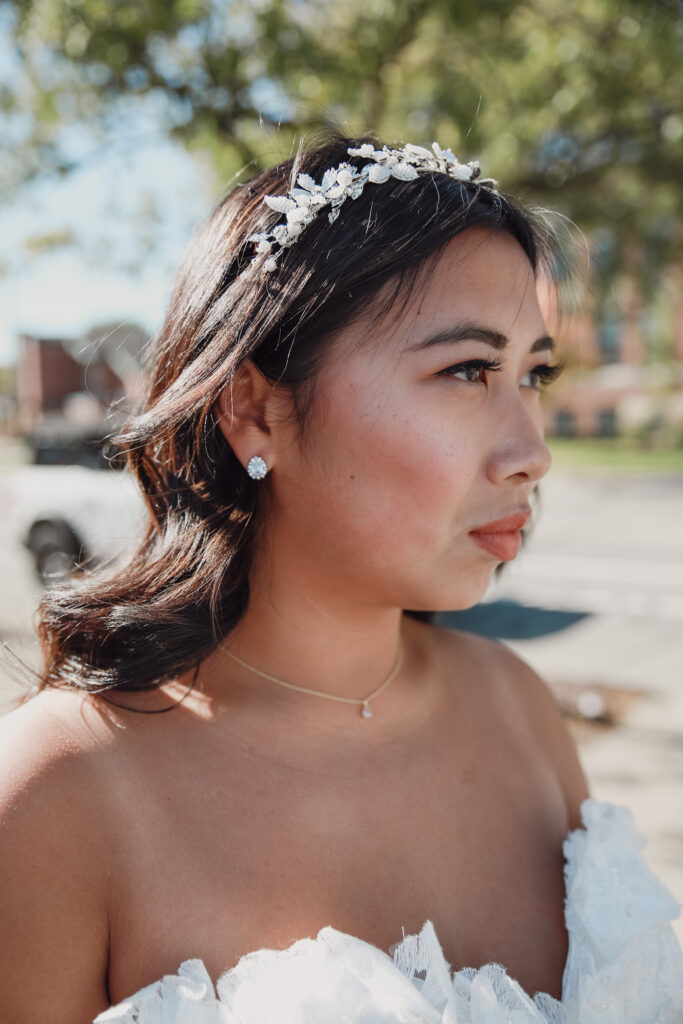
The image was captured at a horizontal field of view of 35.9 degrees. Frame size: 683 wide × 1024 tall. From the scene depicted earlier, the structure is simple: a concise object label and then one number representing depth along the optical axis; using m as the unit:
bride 0.42
